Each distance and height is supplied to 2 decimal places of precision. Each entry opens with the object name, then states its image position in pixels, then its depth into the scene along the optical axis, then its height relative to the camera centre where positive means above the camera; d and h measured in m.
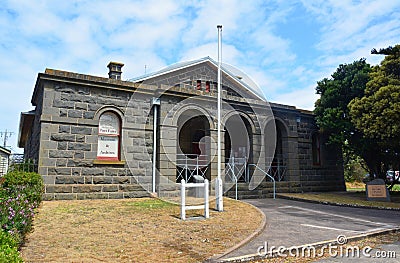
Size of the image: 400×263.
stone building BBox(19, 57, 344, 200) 10.33 +1.45
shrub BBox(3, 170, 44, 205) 7.10 -0.29
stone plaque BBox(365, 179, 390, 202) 12.62 -0.70
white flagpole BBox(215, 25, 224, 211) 8.76 -0.41
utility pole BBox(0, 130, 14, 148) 49.36 +5.34
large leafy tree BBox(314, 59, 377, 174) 14.18 +3.07
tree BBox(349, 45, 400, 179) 11.59 +2.59
